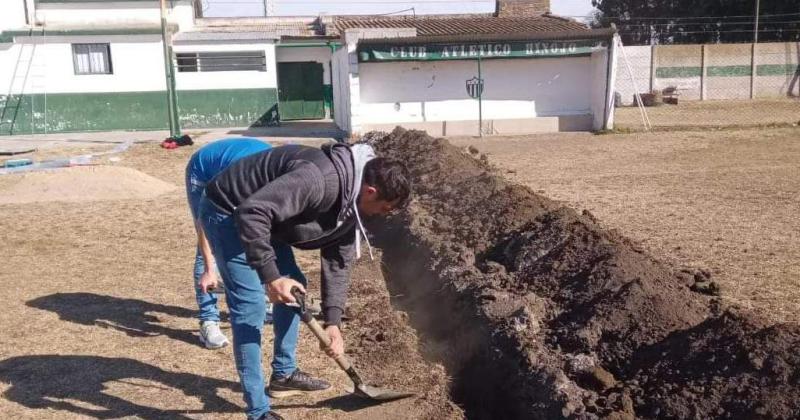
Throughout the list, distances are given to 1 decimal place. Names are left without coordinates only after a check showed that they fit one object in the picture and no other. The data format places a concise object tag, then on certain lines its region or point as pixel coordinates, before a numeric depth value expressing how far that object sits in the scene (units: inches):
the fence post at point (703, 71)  1219.9
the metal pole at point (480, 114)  780.6
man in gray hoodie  123.3
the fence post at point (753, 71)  1213.7
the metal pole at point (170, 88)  823.7
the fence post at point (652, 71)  1224.2
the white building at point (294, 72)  786.2
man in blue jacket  154.4
